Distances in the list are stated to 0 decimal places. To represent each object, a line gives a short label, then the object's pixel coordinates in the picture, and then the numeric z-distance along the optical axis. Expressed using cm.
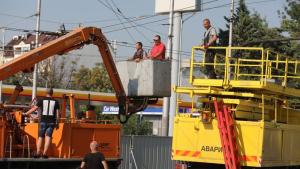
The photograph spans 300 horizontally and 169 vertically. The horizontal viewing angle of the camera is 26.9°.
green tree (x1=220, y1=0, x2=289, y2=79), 5288
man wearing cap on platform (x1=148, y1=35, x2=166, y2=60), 1639
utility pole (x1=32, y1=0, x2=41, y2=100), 3622
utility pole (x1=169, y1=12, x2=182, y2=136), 3059
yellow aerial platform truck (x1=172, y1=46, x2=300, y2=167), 1384
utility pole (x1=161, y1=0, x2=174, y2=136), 2902
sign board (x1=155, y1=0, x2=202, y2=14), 3591
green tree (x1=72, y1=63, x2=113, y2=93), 7750
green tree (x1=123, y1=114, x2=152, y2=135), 4022
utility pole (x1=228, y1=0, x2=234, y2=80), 4072
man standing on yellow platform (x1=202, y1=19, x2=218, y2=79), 1589
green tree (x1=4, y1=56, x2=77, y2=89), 7497
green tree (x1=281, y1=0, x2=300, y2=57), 4455
